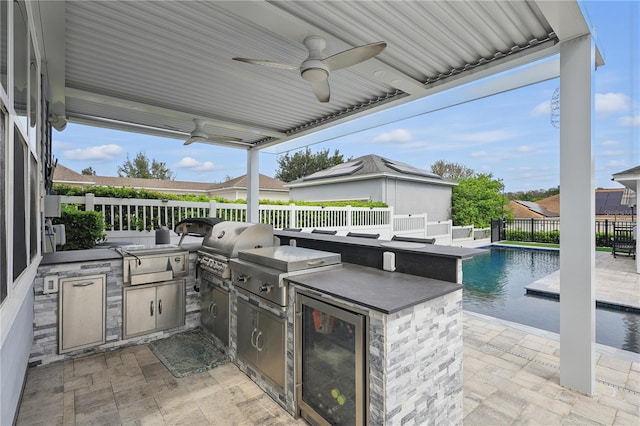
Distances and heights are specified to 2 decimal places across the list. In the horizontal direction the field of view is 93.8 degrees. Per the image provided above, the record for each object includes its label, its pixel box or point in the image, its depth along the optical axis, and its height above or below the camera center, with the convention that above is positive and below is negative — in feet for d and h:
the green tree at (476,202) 51.70 +1.60
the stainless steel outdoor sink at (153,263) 10.82 -1.95
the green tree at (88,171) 78.02 +10.75
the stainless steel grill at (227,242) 10.34 -1.14
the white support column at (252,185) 24.35 +2.17
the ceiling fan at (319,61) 8.73 +4.61
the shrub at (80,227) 16.33 -0.85
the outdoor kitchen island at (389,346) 5.49 -2.79
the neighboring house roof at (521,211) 67.00 +0.00
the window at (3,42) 4.67 +2.77
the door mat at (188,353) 9.53 -4.94
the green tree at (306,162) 91.30 +15.11
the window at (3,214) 4.56 -0.03
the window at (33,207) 8.00 +0.15
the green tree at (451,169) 92.99 +13.30
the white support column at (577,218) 8.36 -0.20
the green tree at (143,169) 81.15 +11.86
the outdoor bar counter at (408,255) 7.33 -1.24
